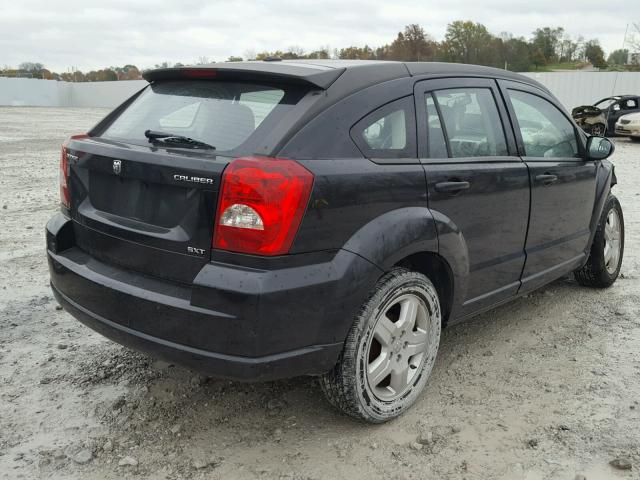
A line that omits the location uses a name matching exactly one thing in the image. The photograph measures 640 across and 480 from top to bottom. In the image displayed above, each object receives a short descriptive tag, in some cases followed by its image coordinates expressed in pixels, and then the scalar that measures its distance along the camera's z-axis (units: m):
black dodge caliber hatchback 2.49
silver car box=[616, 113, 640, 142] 19.62
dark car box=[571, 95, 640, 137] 19.98
